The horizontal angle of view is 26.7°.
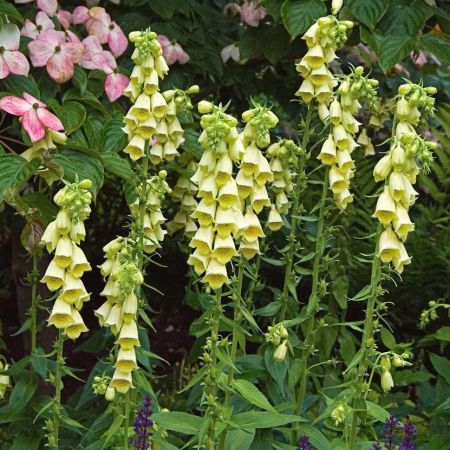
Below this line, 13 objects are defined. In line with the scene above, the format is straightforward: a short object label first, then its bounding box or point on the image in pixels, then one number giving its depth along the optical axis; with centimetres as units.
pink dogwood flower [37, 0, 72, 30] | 341
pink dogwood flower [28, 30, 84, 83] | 317
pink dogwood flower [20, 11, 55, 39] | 331
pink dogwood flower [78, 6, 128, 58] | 353
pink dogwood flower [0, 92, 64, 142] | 283
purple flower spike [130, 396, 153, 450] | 251
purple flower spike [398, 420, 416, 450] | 261
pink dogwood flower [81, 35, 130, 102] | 335
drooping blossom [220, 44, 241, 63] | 403
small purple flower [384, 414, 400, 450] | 263
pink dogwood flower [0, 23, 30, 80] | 303
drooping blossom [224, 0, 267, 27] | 390
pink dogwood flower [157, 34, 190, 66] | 369
